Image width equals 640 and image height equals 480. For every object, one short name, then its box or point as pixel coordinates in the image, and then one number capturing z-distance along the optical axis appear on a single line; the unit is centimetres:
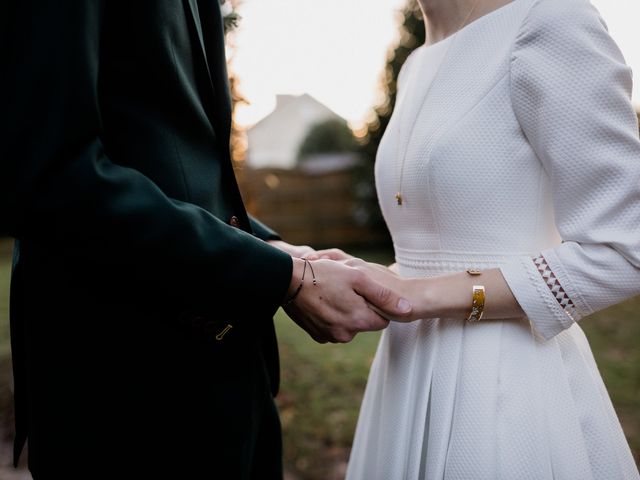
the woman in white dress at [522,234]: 123
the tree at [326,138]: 2412
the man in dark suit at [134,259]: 95
